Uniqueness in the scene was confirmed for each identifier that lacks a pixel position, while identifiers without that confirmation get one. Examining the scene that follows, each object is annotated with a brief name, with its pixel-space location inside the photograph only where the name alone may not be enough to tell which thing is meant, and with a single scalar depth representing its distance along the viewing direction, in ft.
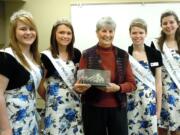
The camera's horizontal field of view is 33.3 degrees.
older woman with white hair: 7.08
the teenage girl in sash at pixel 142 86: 8.03
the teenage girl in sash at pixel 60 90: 7.22
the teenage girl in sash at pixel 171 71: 8.66
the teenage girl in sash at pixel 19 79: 5.80
